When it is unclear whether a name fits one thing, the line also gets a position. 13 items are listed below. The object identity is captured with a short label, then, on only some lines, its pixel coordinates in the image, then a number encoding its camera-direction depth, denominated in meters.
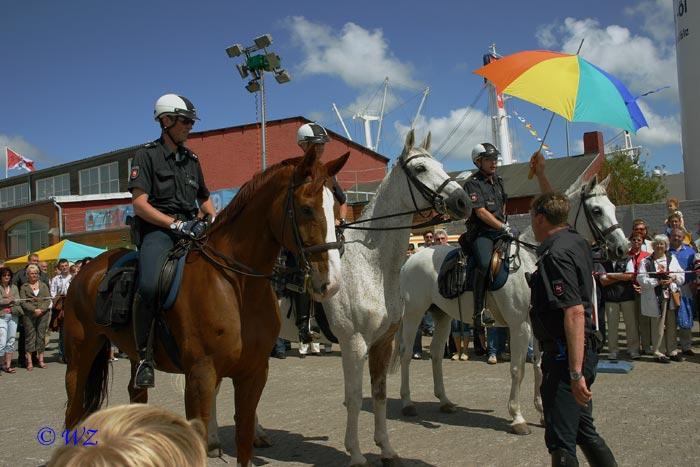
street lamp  18.69
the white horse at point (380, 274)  5.34
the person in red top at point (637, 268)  10.78
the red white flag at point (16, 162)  47.53
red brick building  35.44
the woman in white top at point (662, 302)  10.27
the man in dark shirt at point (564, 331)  3.52
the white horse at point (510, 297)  6.75
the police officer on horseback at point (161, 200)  4.17
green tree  39.41
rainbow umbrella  5.34
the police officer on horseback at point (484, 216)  6.91
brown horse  3.98
